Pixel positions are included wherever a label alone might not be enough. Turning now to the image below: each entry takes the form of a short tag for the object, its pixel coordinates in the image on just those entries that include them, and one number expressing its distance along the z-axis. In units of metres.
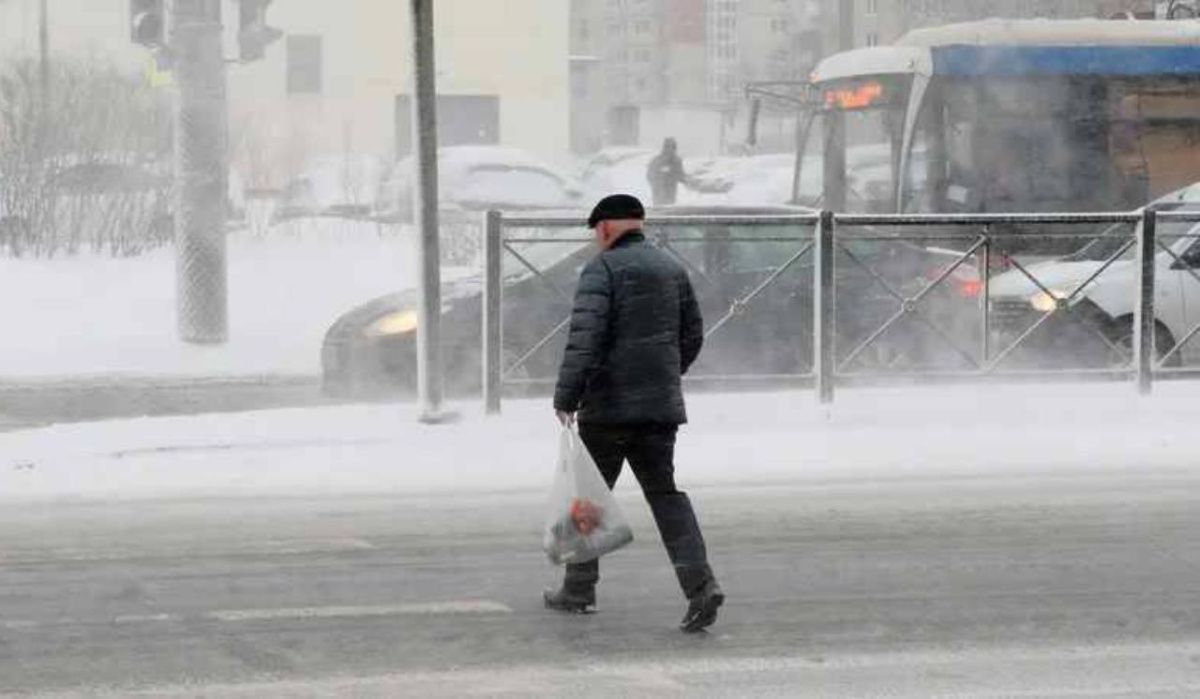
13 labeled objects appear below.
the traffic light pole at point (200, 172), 18.50
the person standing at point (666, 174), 32.75
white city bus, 24.05
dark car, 14.25
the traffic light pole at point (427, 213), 13.43
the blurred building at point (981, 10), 52.66
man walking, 7.63
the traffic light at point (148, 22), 18.42
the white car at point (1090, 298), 15.08
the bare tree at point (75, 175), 22.81
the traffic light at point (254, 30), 18.09
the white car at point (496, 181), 32.31
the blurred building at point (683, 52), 77.31
